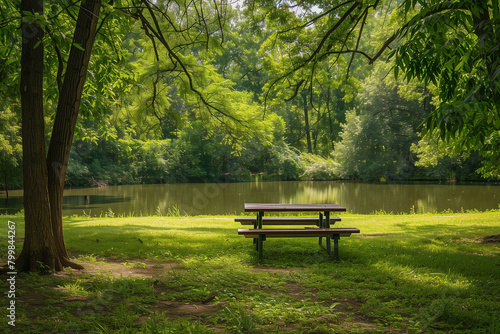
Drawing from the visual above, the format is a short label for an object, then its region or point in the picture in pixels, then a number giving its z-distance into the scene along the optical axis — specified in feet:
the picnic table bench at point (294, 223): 18.38
